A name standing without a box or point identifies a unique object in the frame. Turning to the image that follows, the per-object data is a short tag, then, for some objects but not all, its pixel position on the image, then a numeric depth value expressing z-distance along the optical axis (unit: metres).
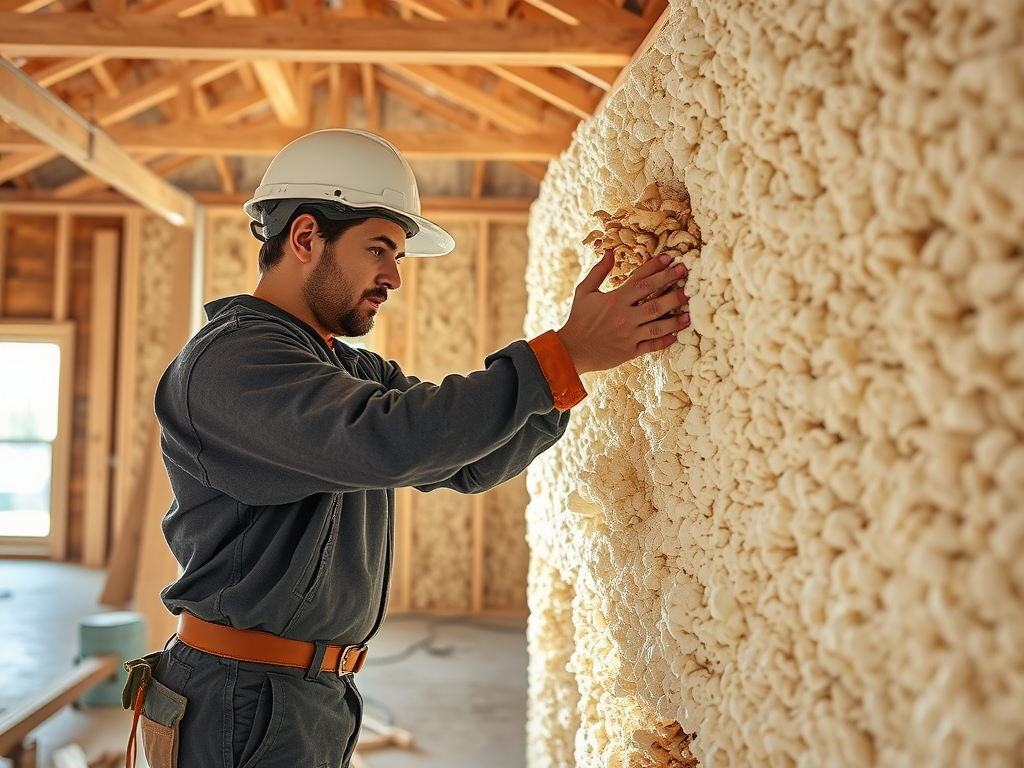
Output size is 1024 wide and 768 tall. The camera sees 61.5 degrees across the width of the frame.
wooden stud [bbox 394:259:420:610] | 7.00
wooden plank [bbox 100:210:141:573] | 7.36
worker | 1.42
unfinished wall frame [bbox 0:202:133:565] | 7.45
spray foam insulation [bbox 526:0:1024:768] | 0.84
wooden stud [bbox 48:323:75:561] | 7.49
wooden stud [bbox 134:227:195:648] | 5.44
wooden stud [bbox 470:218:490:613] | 6.96
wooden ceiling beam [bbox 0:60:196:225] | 3.56
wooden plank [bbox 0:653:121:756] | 3.54
